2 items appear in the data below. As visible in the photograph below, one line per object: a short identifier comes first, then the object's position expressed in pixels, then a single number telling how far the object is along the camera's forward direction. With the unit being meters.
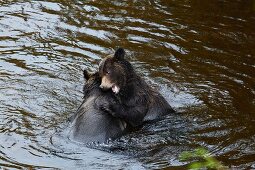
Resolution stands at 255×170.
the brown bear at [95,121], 15.97
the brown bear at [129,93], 17.50
